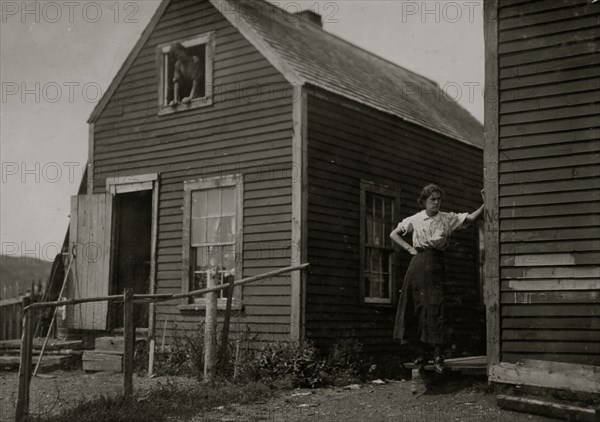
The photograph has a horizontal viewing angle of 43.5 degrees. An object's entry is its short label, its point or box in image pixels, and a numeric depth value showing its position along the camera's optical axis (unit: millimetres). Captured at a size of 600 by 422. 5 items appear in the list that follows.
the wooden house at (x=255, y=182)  11523
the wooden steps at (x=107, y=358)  11969
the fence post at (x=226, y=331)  9648
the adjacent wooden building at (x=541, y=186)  7523
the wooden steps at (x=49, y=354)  12414
